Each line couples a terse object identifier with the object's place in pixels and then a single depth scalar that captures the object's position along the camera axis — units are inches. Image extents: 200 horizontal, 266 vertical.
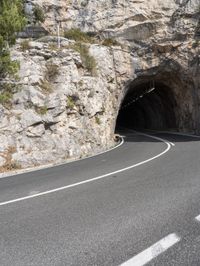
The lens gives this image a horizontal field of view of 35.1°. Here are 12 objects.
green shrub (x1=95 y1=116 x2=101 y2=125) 785.4
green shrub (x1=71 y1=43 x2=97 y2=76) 828.0
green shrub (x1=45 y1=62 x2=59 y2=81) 722.2
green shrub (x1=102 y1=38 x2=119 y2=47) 946.2
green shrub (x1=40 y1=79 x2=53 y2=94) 682.8
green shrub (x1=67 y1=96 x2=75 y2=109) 692.1
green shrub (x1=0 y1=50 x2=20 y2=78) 556.7
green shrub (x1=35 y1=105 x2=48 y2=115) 637.9
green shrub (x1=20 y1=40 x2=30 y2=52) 744.3
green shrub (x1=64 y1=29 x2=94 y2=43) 907.4
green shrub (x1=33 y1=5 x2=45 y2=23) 905.3
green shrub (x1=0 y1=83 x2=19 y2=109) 613.6
